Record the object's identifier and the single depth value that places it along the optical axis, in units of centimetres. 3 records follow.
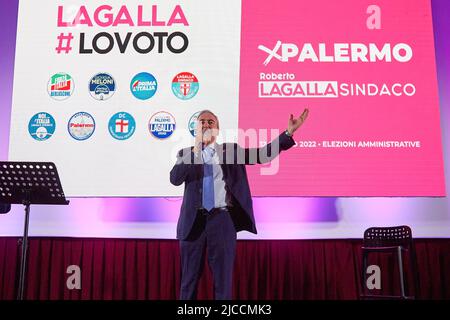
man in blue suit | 317
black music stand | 309
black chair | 390
